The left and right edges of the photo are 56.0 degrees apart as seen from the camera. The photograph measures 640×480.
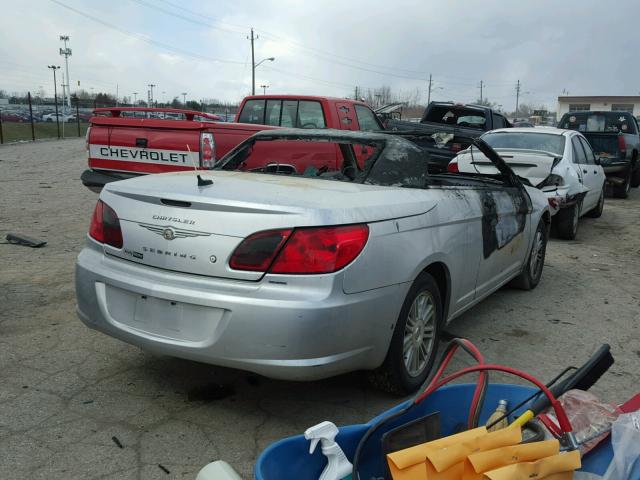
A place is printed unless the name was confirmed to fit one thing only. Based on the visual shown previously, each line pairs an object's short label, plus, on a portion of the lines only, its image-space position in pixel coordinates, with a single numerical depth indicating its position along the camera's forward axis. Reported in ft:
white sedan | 26.08
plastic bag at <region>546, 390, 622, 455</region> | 6.71
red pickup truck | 21.61
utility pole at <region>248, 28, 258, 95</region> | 192.03
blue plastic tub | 6.31
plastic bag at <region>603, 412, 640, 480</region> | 6.20
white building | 280.31
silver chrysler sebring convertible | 9.11
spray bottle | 6.32
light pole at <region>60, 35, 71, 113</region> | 237.04
